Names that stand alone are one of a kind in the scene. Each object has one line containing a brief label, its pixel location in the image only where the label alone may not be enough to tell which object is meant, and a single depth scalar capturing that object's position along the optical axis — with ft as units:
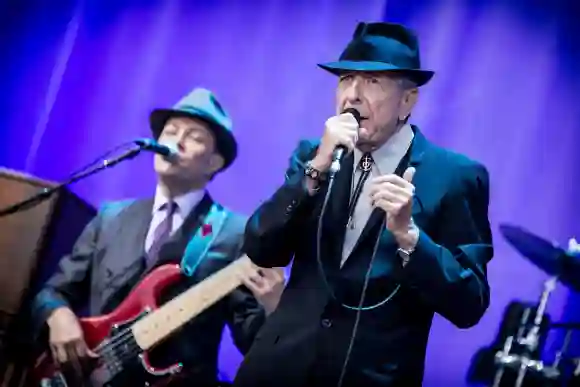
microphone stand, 24.05
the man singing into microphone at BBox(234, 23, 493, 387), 22.62
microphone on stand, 24.07
